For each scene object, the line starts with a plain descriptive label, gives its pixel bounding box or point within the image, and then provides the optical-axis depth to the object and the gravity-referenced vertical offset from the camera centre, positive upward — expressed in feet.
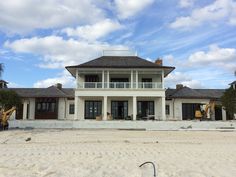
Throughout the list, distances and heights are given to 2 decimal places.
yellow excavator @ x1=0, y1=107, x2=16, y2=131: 46.78 -4.27
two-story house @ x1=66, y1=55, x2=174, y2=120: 61.22 +4.74
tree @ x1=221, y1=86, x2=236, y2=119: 57.41 +1.19
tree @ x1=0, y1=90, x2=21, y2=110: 54.60 +1.14
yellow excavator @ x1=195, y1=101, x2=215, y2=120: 60.77 -3.26
